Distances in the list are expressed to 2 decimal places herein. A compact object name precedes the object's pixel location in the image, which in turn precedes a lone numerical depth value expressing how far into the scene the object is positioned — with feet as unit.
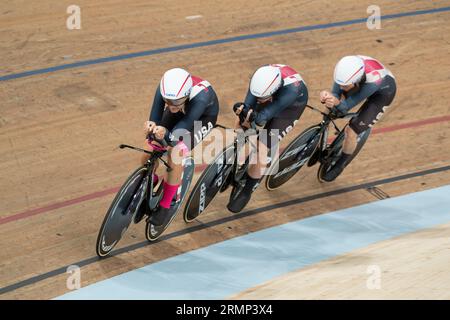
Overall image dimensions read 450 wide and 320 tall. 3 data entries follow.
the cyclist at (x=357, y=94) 38.27
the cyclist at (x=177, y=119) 33.83
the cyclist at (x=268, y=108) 36.40
